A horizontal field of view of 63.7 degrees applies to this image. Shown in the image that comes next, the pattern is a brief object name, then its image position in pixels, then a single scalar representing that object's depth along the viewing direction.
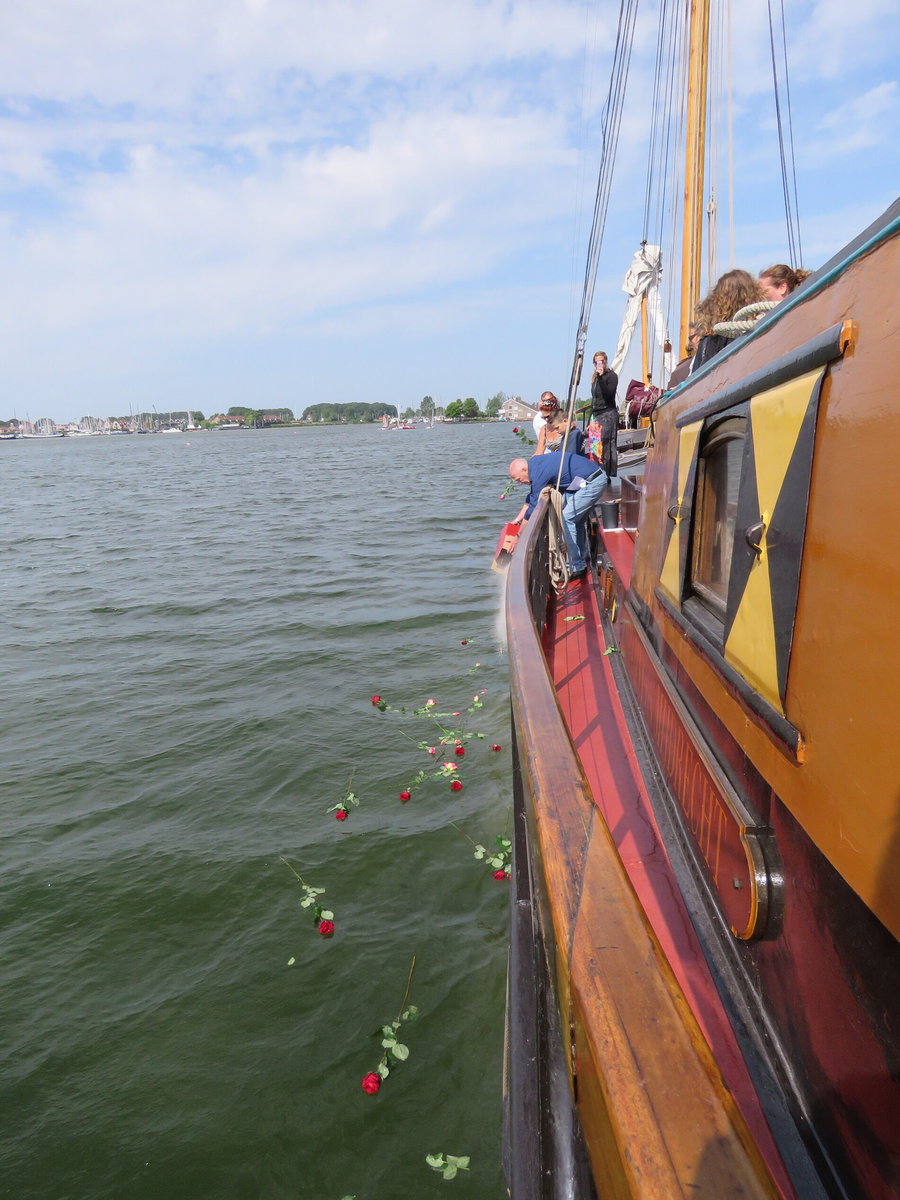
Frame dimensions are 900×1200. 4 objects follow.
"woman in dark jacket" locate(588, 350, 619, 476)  11.03
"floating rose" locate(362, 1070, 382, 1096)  3.26
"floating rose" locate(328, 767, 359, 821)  5.48
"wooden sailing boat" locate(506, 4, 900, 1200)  1.15
